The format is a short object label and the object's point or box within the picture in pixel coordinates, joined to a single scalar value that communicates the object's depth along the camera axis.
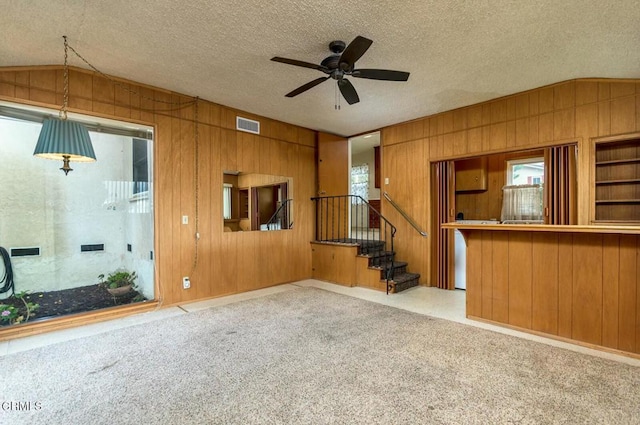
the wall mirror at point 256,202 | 4.96
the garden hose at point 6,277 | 3.54
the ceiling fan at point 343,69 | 2.71
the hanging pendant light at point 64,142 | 2.78
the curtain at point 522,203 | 4.71
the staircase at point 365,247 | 5.06
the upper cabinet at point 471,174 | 5.33
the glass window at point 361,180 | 8.57
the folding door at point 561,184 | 3.93
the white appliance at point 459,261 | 5.13
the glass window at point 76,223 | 3.54
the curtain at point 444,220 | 5.15
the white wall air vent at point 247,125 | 5.00
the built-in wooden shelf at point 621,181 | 3.60
